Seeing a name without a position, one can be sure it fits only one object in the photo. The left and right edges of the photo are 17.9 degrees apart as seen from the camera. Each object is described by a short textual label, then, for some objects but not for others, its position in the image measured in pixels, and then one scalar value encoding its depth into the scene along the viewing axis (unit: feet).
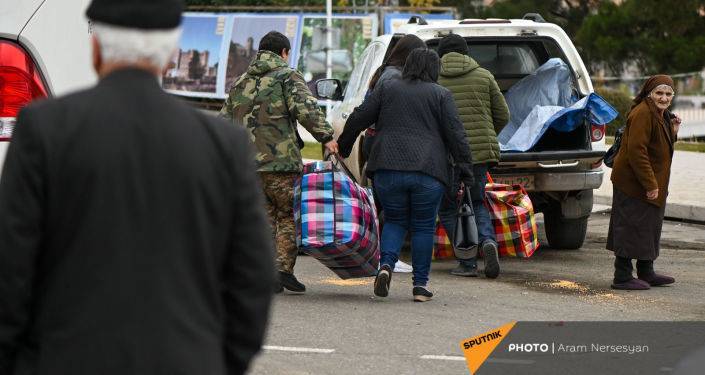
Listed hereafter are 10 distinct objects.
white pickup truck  54.75
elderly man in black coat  14.79
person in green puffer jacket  49.86
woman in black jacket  43.08
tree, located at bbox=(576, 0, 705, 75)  162.77
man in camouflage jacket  43.87
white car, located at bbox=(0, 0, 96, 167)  30.78
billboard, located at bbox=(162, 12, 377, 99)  169.82
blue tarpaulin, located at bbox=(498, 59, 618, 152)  55.34
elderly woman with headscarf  46.73
